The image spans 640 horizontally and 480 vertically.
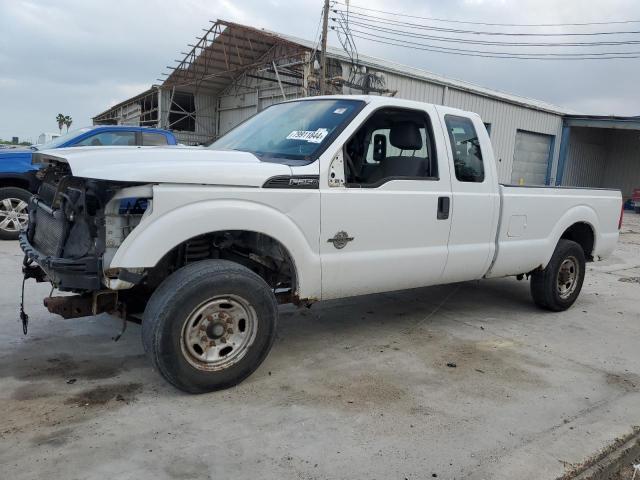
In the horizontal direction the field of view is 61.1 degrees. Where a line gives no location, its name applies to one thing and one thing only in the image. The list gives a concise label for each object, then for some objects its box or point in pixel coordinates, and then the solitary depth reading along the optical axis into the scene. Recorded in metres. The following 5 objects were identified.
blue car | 8.06
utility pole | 16.75
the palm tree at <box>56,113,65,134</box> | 95.44
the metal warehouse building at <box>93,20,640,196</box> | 18.27
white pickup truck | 3.19
